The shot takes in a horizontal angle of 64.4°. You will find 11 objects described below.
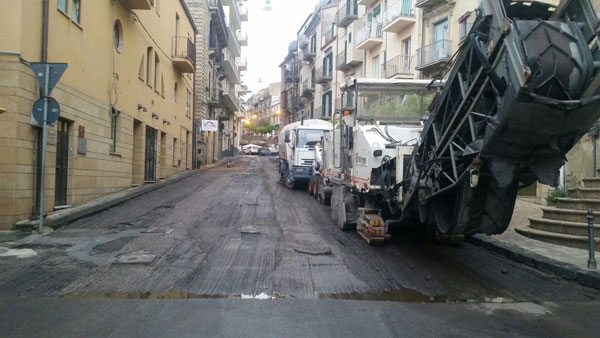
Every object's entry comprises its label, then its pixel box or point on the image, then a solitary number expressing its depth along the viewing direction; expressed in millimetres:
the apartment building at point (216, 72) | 32625
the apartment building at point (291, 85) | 56000
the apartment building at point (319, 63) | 39875
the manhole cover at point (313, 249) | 7871
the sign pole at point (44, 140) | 8695
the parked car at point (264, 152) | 58591
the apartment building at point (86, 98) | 9062
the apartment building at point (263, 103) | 97562
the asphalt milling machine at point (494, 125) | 4320
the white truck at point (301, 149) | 18453
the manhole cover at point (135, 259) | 6871
